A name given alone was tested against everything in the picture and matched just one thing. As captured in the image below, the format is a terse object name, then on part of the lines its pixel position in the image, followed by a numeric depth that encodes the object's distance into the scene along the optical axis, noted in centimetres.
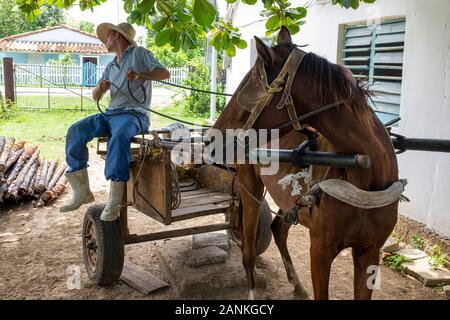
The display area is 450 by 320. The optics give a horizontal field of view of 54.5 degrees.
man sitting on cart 371
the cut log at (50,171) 760
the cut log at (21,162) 725
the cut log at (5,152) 692
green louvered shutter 589
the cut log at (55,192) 703
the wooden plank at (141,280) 422
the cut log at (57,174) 749
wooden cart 372
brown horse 231
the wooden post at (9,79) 1522
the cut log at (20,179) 676
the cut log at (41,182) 715
